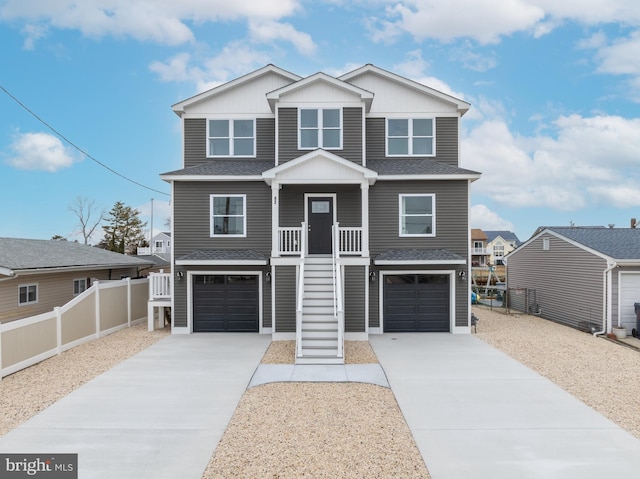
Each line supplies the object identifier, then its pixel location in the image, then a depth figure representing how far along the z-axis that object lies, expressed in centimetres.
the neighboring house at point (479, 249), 6356
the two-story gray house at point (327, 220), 1313
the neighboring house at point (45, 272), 1226
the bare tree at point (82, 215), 4038
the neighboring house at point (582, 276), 1323
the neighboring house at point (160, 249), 2325
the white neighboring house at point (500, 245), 6581
